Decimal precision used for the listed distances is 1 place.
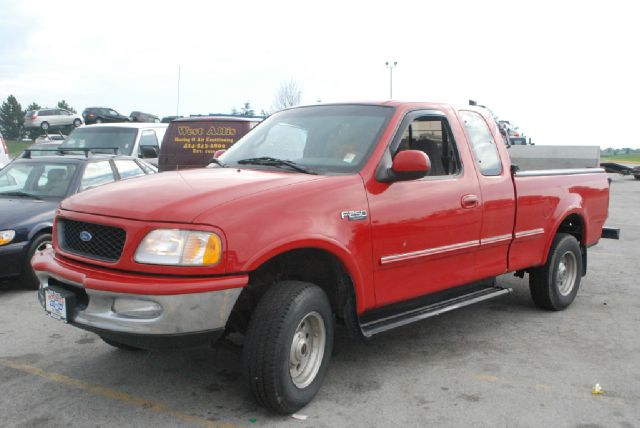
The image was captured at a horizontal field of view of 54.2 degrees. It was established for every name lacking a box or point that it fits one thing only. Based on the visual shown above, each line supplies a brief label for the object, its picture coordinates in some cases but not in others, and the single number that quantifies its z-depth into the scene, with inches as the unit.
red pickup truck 131.3
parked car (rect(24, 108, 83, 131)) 1633.9
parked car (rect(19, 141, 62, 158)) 341.5
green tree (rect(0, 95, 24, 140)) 3107.8
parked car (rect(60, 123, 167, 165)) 497.7
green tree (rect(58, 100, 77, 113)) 3221.0
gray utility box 274.4
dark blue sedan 260.5
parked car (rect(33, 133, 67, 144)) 1141.5
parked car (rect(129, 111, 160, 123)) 1496.1
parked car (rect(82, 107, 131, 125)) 1521.9
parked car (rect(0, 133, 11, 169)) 573.3
